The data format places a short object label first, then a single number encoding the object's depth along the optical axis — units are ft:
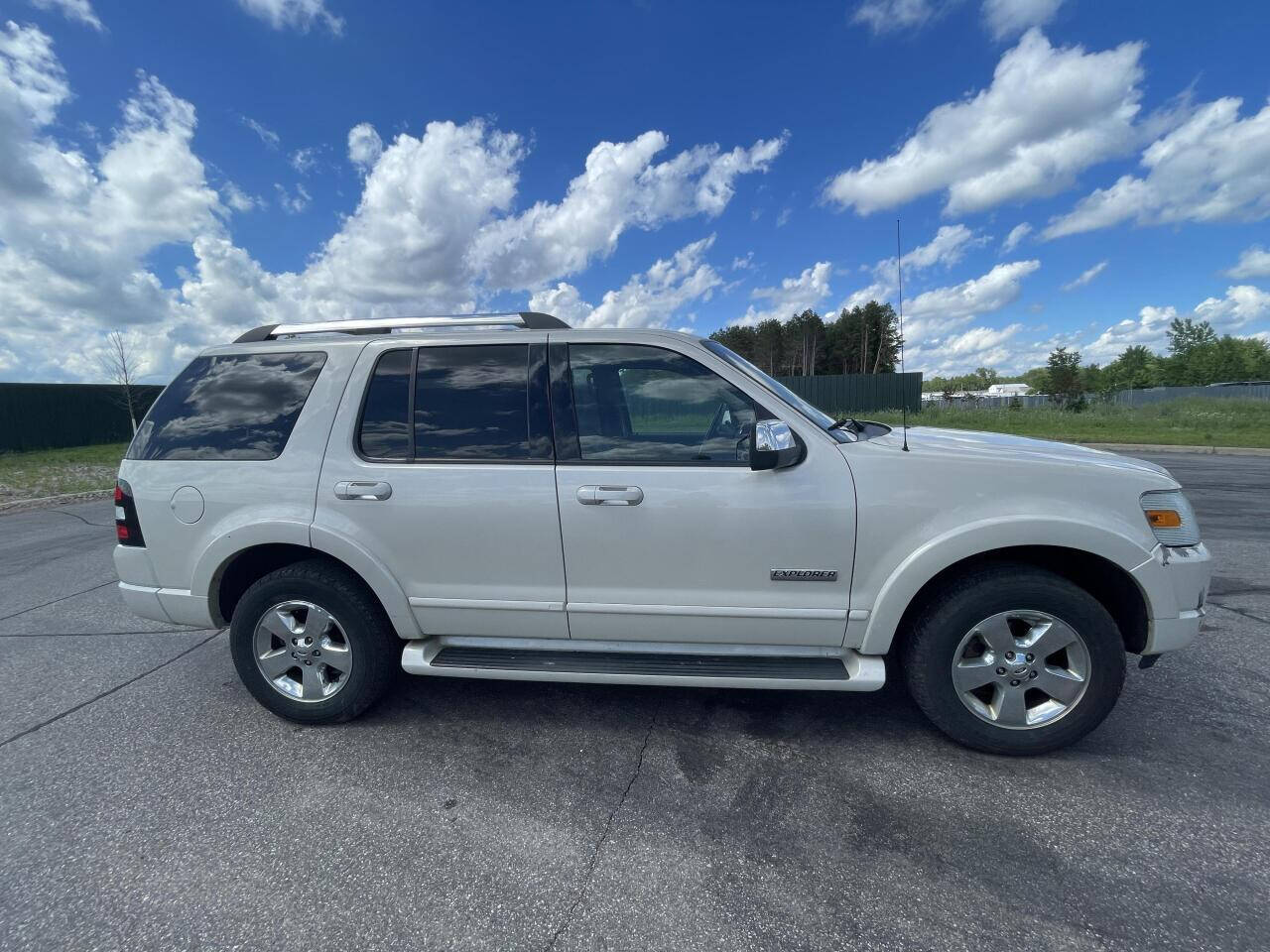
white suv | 8.36
